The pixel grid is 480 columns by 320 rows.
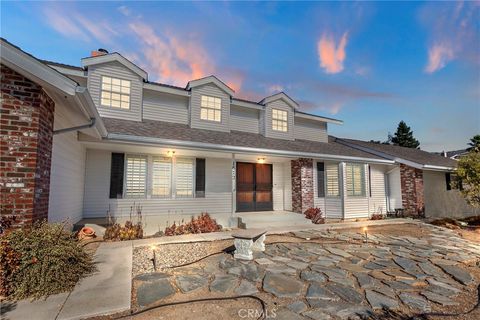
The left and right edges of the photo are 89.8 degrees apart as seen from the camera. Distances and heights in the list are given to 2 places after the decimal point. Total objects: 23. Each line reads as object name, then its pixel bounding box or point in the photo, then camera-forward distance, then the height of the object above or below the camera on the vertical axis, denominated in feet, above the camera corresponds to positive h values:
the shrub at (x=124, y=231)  21.94 -4.35
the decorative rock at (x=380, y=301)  10.58 -5.29
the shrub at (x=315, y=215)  33.73 -4.31
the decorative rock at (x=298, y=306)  10.09 -5.23
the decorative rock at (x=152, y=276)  13.12 -5.08
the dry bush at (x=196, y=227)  25.23 -4.59
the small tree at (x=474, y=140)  98.13 +19.18
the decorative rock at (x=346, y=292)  11.19 -5.27
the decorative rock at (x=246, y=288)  11.66 -5.18
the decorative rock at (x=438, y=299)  10.95 -5.35
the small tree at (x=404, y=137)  131.44 +26.32
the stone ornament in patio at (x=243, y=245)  16.99 -4.28
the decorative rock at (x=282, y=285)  11.65 -5.21
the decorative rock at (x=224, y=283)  12.01 -5.18
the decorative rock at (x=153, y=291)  10.57 -5.06
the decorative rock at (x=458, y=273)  13.84 -5.45
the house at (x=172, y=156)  12.45 +3.29
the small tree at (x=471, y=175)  36.70 +1.57
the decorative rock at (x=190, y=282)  12.08 -5.14
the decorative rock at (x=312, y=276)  13.50 -5.26
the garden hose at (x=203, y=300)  9.46 -5.10
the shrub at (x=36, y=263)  10.47 -3.58
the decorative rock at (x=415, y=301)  10.53 -5.33
